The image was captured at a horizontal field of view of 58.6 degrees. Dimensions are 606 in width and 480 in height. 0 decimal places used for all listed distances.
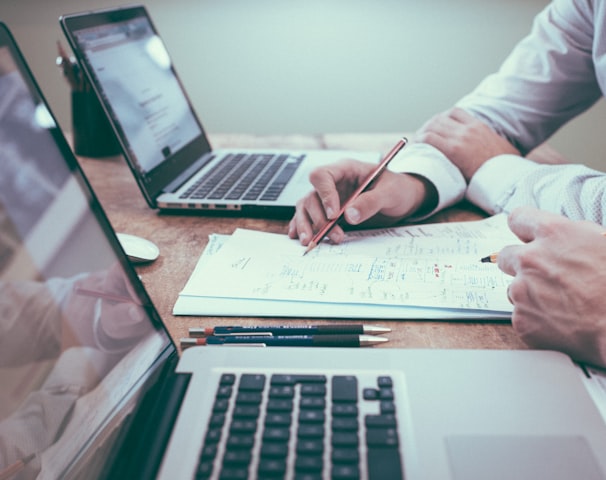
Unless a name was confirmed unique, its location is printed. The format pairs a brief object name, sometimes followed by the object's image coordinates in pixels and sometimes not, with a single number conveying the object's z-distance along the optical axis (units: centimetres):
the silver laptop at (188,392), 34
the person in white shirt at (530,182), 49
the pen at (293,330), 51
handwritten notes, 55
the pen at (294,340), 49
